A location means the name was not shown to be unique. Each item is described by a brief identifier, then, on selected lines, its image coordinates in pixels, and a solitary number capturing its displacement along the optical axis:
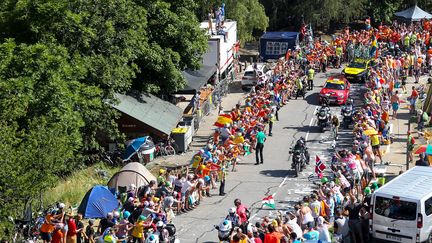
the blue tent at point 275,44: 56.59
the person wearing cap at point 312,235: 21.64
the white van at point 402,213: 22.59
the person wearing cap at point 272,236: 21.55
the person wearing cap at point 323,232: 22.23
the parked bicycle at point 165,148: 35.94
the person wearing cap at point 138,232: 23.31
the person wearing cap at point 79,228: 23.42
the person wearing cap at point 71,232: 23.16
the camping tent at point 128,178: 28.38
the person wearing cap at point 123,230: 23.25
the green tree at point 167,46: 38.56
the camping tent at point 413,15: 62.03
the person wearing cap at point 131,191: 26.34
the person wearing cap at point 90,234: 23.45
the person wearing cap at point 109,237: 22.19
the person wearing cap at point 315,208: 24.56
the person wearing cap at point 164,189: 26.77
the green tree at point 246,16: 59.69
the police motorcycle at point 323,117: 38.81
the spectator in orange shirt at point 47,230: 23.75
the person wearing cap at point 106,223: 23.44
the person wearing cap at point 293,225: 22.61
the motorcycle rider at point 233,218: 23.48
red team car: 43.41
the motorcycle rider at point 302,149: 32.47
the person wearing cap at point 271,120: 37.94
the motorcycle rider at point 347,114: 39.00
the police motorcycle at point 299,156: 32.16
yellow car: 48.28
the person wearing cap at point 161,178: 28.05
